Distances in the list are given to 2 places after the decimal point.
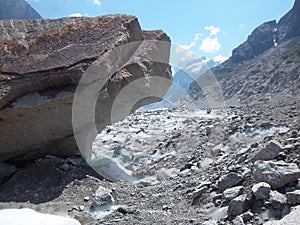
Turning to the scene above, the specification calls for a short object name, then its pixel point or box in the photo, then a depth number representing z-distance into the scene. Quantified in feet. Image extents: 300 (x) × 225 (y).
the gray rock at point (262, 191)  17.29
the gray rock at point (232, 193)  19.27
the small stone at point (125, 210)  22.25
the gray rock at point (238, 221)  16.35
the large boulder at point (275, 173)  18.01
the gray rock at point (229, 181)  20.74
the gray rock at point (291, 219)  15.05
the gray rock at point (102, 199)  24.65
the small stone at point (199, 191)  21.97
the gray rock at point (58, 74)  28.43
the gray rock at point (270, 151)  21.75
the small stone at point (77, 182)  28.81
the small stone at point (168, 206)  21.88
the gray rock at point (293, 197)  16.34
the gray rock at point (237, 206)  17.35
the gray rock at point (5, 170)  30.31
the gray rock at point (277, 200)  16.57
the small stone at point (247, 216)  16.53
